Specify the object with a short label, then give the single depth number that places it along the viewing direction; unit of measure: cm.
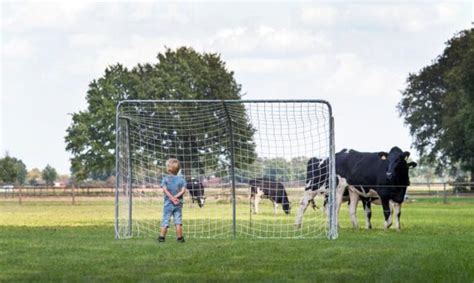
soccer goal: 2216
